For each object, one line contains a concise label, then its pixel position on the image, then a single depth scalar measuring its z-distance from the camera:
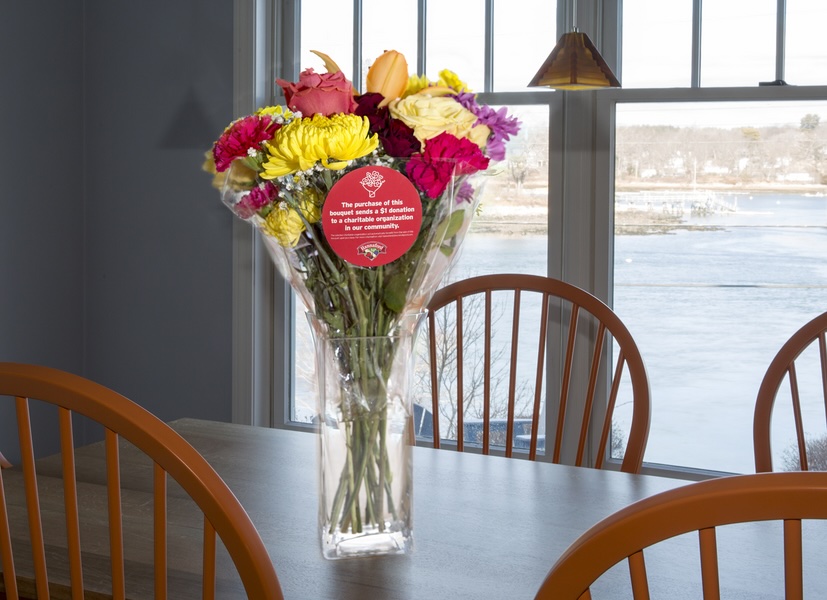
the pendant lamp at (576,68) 1.94
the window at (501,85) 2.69
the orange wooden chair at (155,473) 0.82
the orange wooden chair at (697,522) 0.59
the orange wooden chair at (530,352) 1.75
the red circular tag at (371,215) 1.06
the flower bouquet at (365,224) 1.07
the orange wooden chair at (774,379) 1.58
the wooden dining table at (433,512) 1.06
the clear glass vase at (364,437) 1.11
